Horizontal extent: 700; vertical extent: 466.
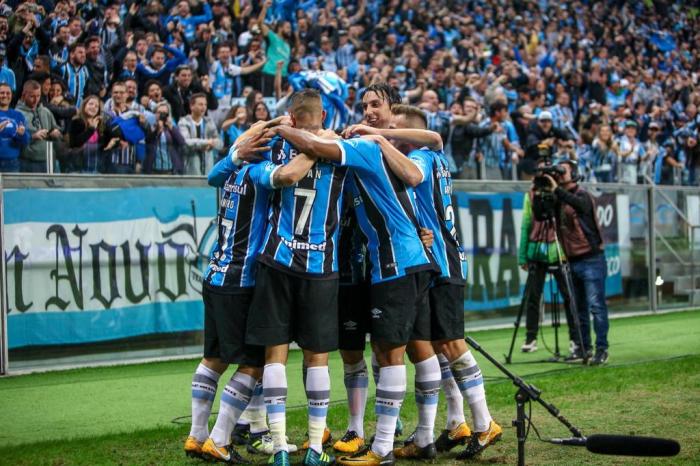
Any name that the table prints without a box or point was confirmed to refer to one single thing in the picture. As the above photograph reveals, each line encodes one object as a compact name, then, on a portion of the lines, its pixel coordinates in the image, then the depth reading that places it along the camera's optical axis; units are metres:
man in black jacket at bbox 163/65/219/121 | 14.50
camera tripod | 10.94
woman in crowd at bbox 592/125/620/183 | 16.67
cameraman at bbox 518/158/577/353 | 11.29
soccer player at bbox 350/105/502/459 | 6.42
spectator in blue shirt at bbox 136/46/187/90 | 15.09
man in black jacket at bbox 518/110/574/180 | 17.84
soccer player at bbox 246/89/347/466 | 5.88
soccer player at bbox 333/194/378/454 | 6.36
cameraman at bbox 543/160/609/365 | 10.70
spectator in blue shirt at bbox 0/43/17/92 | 12.94
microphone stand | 5.33
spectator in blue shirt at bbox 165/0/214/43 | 17.03
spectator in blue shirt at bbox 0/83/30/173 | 10.66
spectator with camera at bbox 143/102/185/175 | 11.73
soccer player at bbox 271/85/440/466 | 5.99
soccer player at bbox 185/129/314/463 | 6.16
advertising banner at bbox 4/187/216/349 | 10.55
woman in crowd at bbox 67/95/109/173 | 11.06
